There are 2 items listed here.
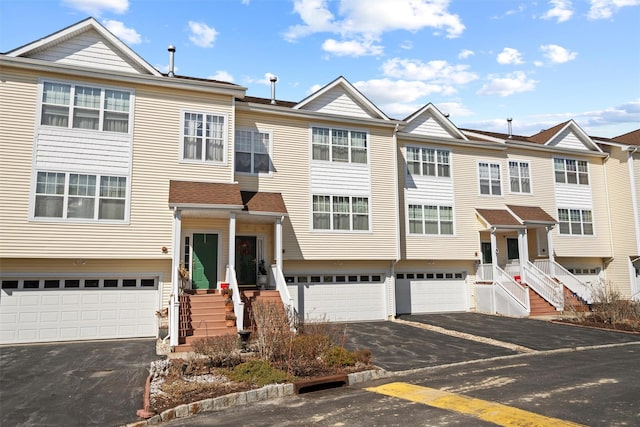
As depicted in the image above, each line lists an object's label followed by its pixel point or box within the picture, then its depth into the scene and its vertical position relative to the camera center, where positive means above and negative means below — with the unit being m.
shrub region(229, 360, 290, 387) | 8.88 -2.17
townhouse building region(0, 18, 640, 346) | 14.28 +2.61
